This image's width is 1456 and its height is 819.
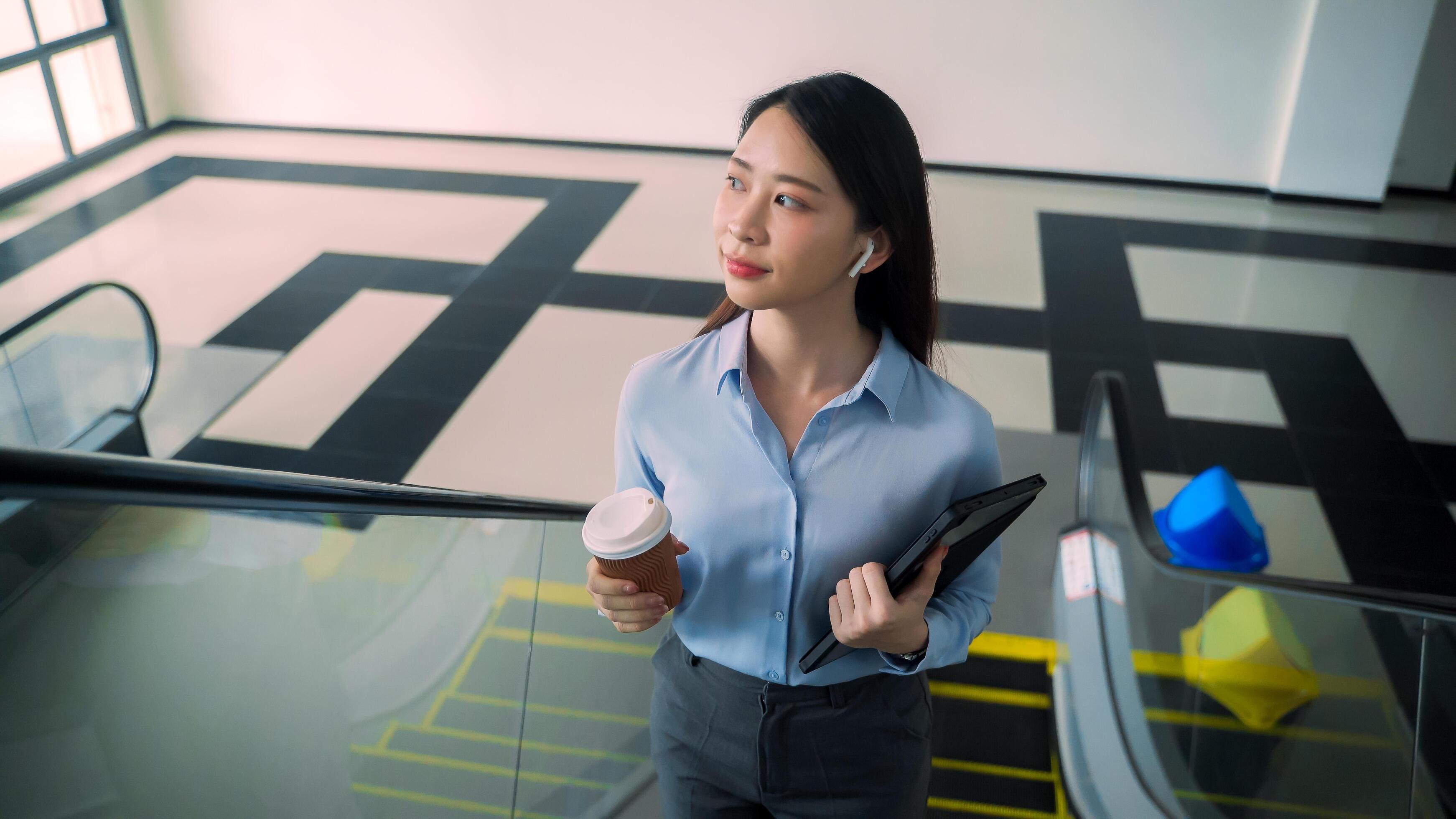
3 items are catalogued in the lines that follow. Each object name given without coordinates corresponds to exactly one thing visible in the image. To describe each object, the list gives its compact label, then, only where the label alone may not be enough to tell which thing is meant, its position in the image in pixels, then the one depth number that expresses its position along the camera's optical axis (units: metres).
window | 7.43
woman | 1.37
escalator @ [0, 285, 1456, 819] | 0.87
